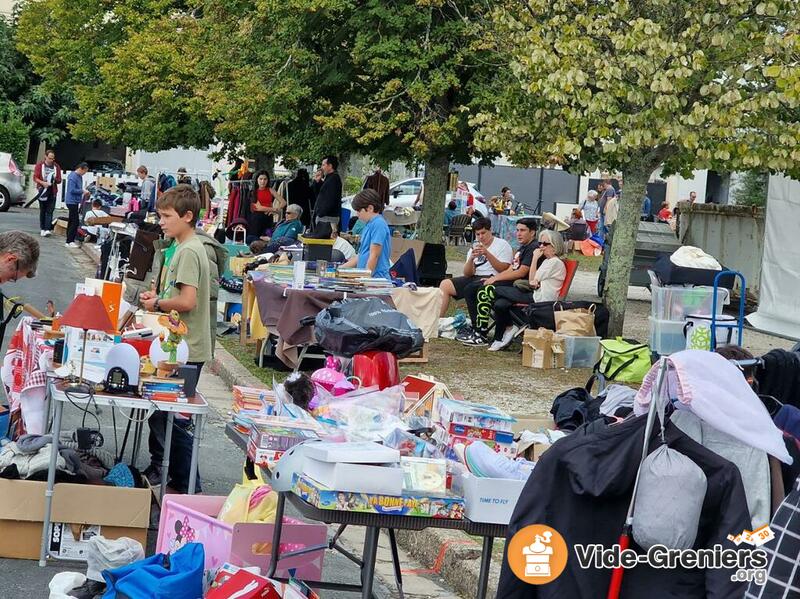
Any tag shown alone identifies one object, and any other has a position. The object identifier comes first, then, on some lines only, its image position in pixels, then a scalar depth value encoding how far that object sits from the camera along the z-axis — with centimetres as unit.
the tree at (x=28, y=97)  4741
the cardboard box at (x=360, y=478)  480
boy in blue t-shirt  1162
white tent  1842
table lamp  673
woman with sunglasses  1421
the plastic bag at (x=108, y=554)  580
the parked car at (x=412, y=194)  3957
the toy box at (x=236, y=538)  565
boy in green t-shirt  725
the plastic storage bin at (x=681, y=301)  1293
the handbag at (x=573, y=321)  1392
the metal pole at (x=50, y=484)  633
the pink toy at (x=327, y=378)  739
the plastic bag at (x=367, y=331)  958
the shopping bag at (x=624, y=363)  1091
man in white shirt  1510
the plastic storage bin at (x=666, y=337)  1288
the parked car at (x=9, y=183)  3456
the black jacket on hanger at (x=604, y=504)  402
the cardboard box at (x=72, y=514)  646
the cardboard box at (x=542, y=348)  1357
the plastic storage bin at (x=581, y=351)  1383
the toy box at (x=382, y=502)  481
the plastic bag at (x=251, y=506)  583
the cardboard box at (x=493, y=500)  497
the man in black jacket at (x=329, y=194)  2120
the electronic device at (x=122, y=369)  657
